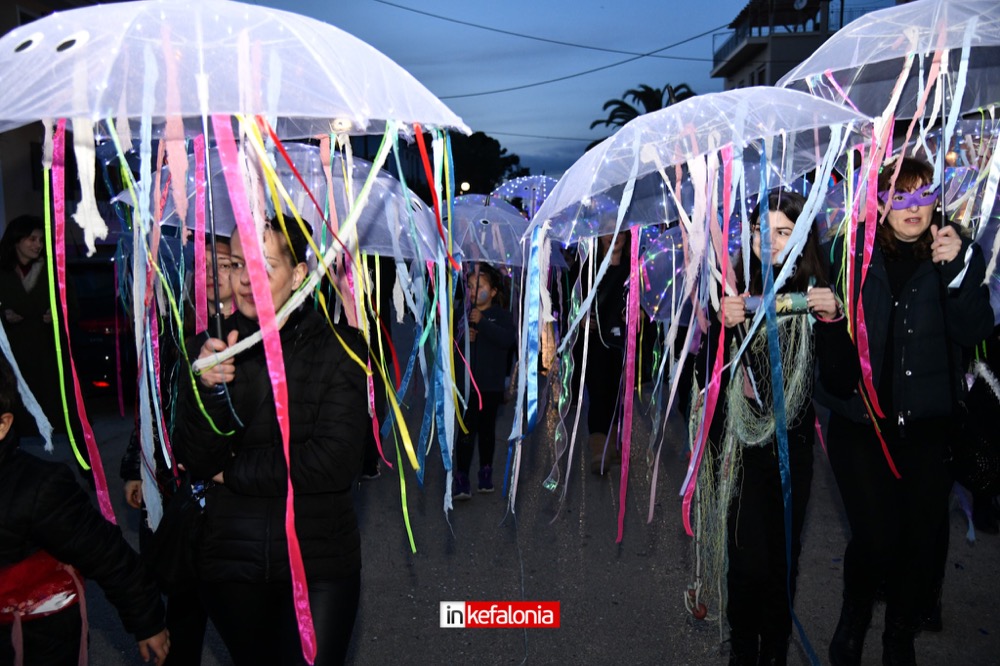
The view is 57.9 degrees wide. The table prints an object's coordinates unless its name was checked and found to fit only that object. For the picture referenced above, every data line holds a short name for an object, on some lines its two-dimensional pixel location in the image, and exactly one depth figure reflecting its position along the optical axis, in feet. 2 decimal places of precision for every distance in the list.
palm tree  142.00
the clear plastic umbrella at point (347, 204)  12.99
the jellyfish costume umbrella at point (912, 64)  10.79
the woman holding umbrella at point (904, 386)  10.86
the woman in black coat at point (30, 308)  19.97
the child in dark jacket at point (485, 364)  19.70
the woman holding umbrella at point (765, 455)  10.80
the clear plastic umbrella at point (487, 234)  19.74
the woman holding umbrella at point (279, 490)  7.95
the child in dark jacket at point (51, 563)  7.25
